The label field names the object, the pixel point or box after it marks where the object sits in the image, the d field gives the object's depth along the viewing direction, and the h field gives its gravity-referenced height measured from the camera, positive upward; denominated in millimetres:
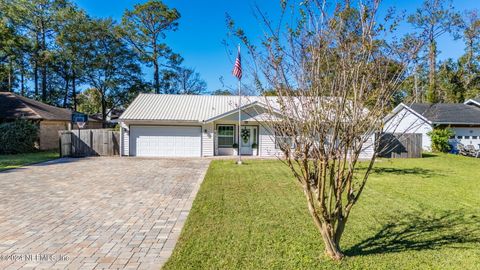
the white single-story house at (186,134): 17281 -87
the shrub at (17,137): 17172 -228
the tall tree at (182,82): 32766 +6588
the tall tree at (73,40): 27875 +9377
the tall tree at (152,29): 29500 +11236
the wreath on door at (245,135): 18117 -193
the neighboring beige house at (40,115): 20031 +1360
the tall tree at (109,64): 28797 +7289
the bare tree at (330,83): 3262 +592
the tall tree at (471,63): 32938 +8328
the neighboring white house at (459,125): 19703 +439
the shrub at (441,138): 19281 -495
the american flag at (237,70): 12328 +2756
